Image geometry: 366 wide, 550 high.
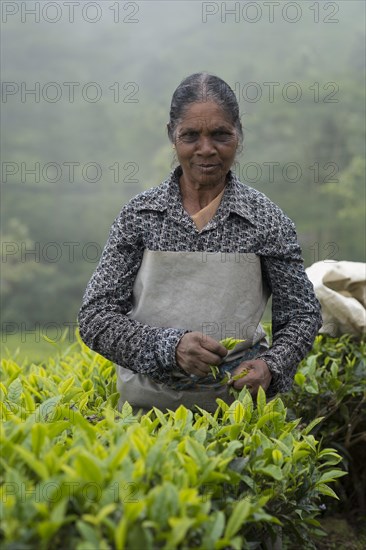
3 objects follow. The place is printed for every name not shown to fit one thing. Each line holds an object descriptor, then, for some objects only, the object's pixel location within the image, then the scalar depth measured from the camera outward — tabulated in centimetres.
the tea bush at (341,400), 282
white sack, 315
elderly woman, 211
